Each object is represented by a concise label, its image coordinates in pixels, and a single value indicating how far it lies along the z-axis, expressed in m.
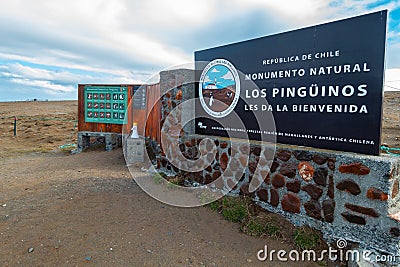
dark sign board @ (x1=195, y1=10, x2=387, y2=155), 3.06
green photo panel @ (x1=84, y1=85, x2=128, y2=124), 9.43
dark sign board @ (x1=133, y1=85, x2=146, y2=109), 8.47
